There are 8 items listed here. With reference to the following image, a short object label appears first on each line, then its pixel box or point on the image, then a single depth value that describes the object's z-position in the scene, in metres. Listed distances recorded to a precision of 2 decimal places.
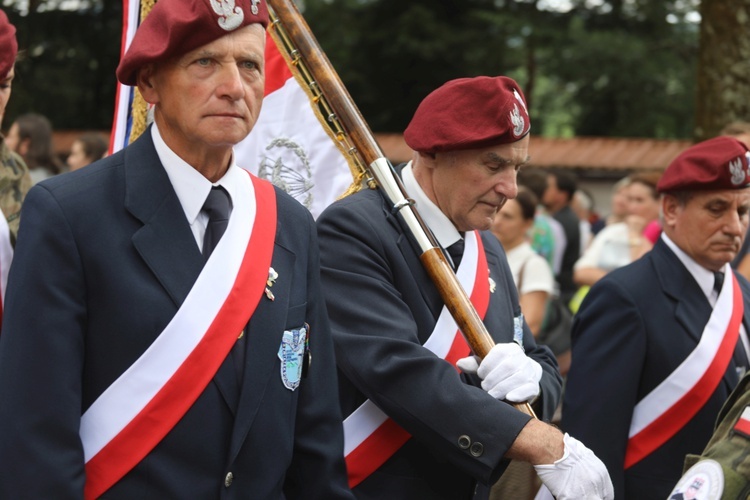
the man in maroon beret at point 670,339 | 4.16
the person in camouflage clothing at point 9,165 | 3.41
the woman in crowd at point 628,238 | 8.10
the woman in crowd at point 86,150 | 7.87
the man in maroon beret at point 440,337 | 3.29
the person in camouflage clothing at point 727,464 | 2.61
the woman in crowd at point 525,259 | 6.90
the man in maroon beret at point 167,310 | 2.46
